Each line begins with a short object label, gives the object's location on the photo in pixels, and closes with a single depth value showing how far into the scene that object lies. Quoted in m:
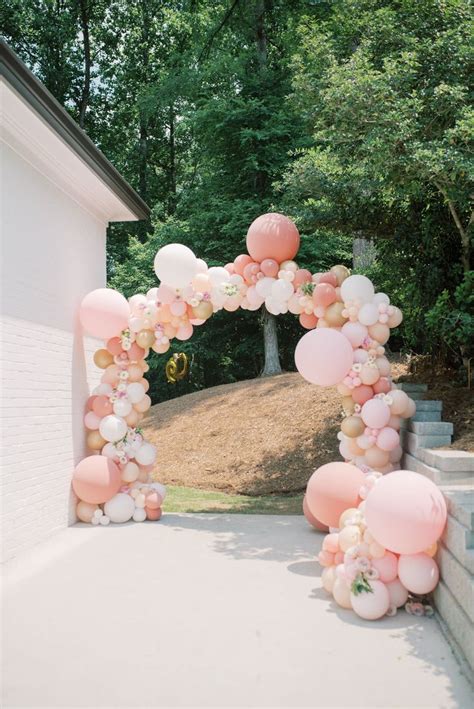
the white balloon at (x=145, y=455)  7.29
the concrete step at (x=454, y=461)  5.08
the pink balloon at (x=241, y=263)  7.25
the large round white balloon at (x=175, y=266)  7.01
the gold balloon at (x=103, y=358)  7.45
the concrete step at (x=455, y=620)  3.49
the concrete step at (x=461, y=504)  3.94
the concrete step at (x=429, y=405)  6.90
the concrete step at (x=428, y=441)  6.20
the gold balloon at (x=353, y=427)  6.70
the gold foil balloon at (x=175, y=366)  15.88
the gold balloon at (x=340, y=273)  7.09
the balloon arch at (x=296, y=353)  6.59
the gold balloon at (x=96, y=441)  7.43
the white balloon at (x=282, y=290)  6.95
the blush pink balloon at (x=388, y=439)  6.54
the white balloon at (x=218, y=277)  7.21
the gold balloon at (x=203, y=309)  7.27
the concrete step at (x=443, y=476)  5.11
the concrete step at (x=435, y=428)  6.27
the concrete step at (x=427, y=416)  6.77
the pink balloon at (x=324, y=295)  6.93
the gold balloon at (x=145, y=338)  7.36
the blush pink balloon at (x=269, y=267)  7.06
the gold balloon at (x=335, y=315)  6.91
